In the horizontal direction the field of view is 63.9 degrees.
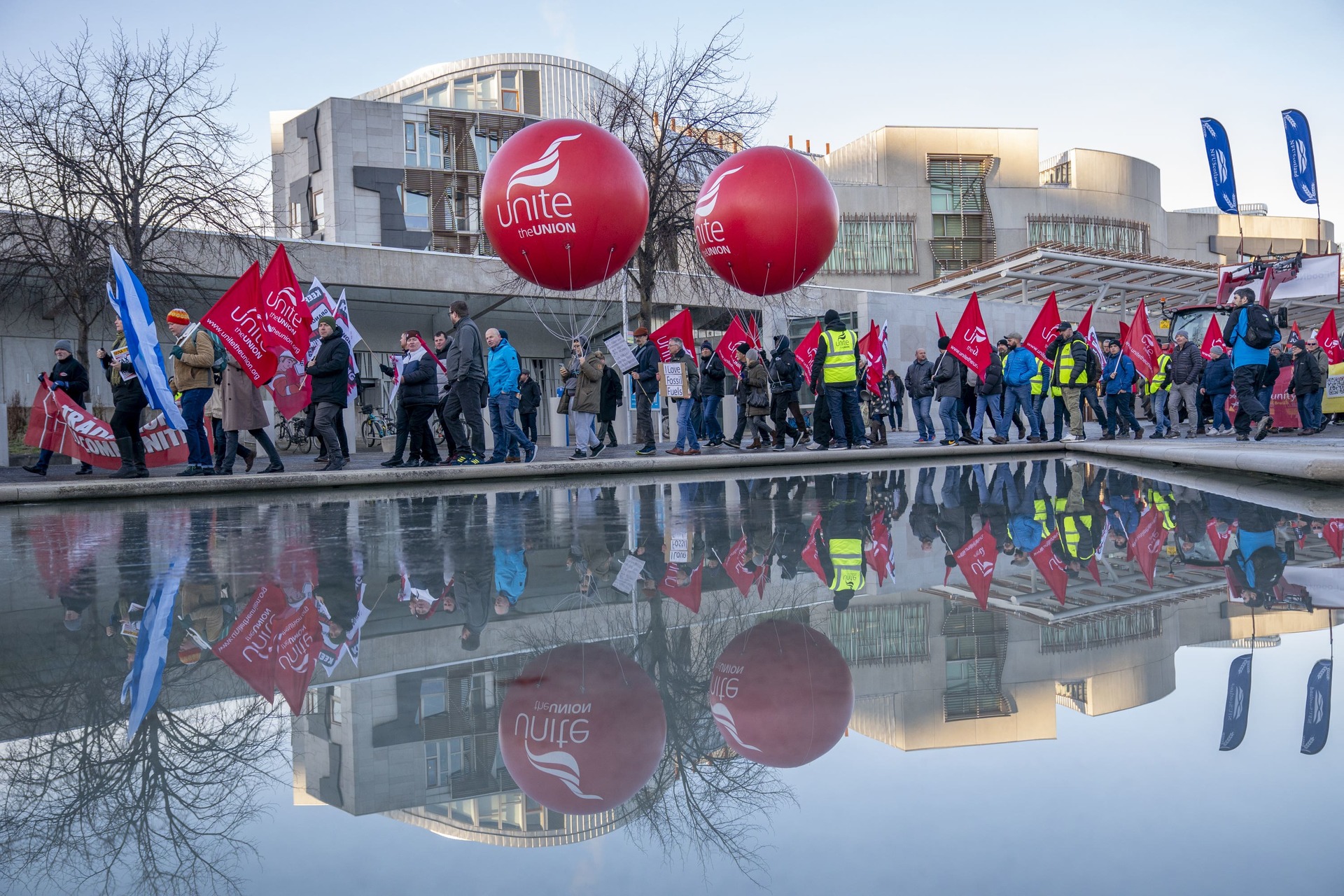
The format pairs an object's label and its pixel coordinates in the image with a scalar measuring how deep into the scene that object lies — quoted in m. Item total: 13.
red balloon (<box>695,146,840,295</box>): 12.35
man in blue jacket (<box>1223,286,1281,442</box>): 13.79
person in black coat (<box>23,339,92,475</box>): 13.05
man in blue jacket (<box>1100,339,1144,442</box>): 17.92
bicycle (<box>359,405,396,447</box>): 24.28
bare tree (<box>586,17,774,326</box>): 21.75
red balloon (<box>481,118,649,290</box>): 11.48
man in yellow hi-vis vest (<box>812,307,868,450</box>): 15.20
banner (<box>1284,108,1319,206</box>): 24.38
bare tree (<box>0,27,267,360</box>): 17.83
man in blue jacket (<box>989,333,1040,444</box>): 16.28
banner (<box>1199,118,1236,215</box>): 26.25
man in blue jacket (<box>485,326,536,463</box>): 13.21
